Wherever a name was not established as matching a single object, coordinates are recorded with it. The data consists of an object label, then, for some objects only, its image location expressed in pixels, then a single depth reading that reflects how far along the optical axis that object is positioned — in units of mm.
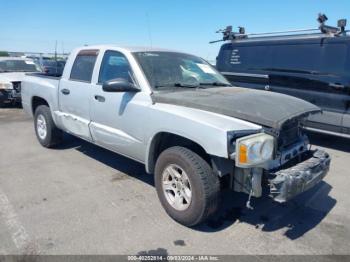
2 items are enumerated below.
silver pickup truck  2998
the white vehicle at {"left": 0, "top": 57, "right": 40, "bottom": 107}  10172
